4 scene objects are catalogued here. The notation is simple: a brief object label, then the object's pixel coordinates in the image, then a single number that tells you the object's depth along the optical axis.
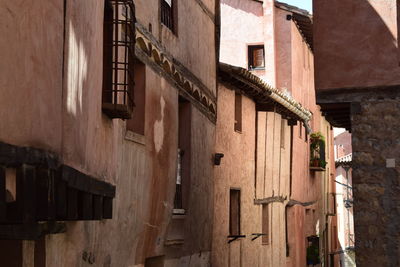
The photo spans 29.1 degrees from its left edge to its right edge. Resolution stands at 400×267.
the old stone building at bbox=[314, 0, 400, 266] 11.21
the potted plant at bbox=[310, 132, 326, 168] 26.05
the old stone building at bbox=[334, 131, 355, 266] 38.72
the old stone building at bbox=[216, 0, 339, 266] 16.47
